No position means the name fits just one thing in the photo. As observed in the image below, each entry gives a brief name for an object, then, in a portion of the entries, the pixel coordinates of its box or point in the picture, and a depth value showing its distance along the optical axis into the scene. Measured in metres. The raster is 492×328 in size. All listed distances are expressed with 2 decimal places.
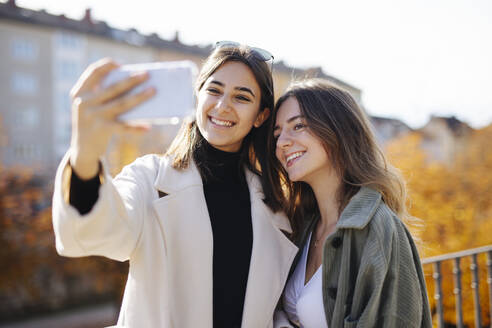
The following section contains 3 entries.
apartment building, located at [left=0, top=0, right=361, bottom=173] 26.86
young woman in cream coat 1.27
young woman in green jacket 1.99
